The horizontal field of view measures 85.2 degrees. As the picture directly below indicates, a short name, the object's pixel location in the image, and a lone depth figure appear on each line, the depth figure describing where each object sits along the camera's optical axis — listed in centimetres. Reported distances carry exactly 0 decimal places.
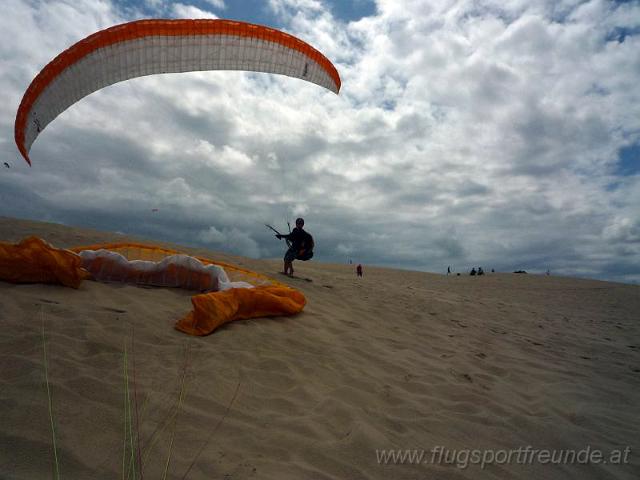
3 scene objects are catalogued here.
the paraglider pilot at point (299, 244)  972
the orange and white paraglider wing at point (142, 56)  594
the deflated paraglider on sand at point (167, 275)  425
